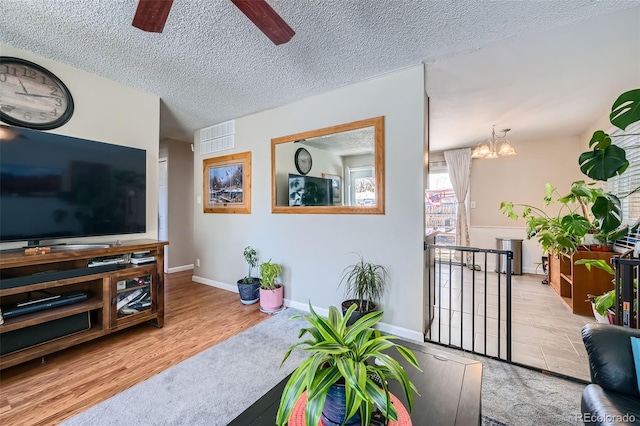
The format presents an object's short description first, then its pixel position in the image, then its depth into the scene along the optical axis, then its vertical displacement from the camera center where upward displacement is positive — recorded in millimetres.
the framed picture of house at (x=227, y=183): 3605 +443
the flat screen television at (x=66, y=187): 1931 +228
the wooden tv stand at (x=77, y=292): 1808 -718
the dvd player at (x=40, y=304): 1822 -707
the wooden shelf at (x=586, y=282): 2773 -787
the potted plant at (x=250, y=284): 3211 -925
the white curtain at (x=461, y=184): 5160 +580
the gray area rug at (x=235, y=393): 1444 -1182
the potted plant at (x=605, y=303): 2031 -757
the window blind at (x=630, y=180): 2848 +381
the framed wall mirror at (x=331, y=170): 2605 +494
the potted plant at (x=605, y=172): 1616 +278
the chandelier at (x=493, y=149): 3695 +952
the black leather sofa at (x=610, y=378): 1001 -765
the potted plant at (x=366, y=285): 2443 -735
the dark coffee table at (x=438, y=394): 921 -767
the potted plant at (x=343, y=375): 729 -508
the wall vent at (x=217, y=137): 3804 +1187
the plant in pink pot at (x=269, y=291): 2996 -939
